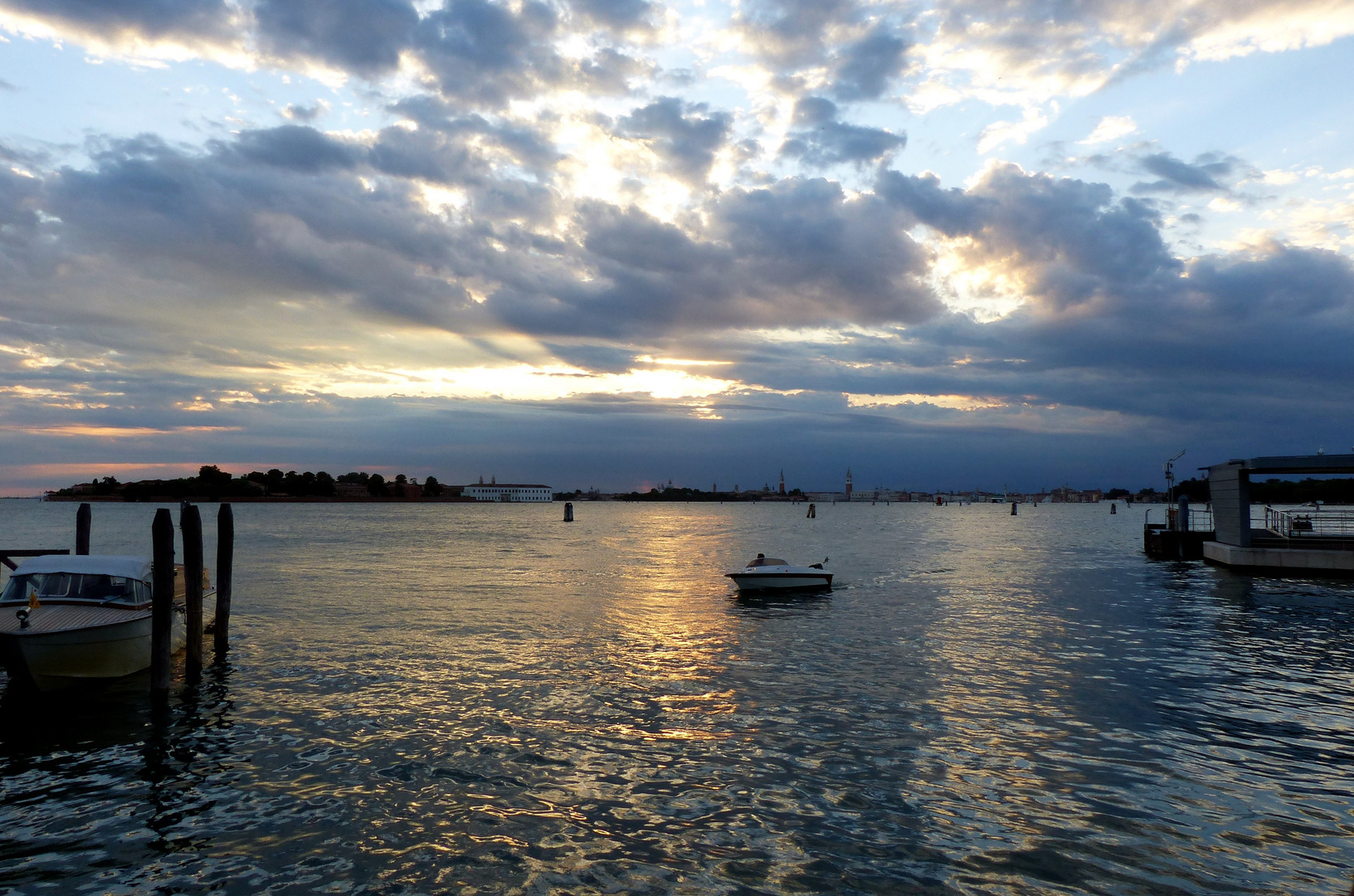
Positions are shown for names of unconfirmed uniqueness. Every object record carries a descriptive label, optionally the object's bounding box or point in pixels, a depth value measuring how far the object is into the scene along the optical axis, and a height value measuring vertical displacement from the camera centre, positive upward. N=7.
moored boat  19.08 -3.69
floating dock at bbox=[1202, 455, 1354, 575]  45.59 -3.18
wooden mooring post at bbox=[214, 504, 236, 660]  26.02 -3.07
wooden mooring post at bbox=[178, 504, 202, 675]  21.89 -3.02
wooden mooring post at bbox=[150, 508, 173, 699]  19.72 -3.46
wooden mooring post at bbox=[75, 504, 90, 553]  36.34 -2.51
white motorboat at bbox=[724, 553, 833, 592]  42.02 -5.07
